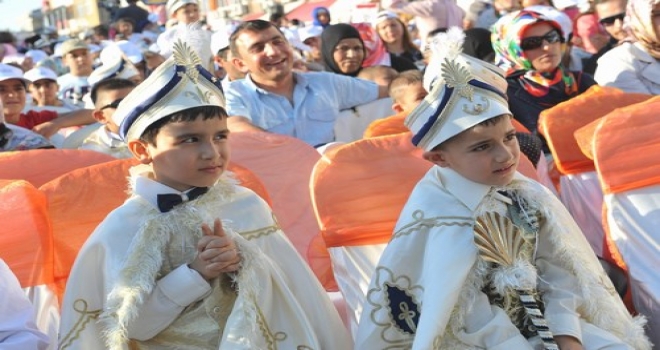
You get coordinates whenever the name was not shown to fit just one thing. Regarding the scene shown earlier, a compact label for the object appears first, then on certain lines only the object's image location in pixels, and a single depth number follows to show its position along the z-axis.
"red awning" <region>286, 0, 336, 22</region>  18.64
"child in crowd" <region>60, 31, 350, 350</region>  2.88
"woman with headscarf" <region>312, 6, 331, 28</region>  12.29
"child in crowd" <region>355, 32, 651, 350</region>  2.95
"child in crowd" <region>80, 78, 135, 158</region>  5.24
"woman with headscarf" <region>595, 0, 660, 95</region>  5.16
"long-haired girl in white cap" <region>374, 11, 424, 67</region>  8.63
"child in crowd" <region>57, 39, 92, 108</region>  8.98
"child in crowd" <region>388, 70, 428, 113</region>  4.96
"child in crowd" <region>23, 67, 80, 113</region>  8.14
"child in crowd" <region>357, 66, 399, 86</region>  5.98
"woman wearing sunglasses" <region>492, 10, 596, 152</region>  5.16
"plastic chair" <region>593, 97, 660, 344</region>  3.84
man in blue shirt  5.39
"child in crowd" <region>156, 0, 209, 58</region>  9.96
